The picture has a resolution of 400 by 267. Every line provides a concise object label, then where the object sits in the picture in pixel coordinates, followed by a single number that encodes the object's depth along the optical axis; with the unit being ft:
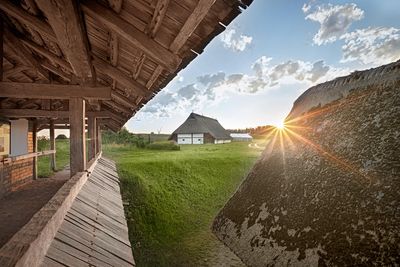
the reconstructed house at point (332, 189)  3.78
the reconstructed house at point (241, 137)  194.43
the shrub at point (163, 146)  102.32
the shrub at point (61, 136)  117.70
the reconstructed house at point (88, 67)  7.88
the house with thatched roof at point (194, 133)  147.54
